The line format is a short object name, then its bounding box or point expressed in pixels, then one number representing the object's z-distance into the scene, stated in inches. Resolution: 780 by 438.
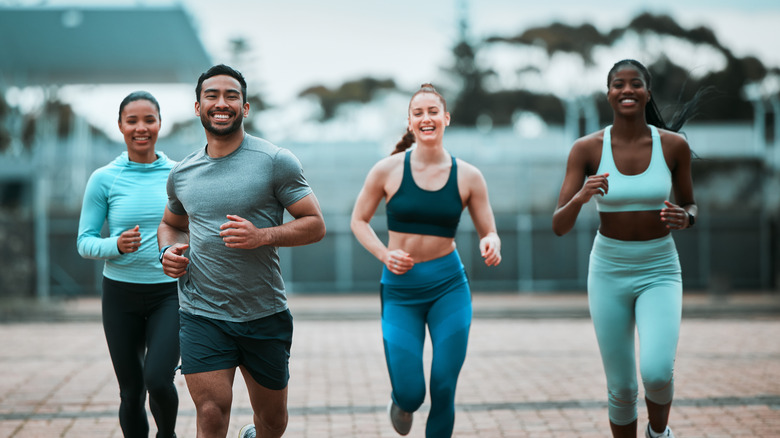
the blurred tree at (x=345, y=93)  2529.5
